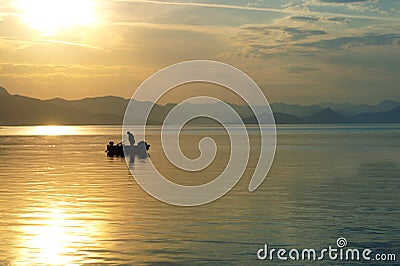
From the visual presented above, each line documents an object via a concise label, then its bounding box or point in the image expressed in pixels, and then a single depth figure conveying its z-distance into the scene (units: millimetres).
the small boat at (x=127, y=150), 82062
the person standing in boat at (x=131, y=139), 86812
